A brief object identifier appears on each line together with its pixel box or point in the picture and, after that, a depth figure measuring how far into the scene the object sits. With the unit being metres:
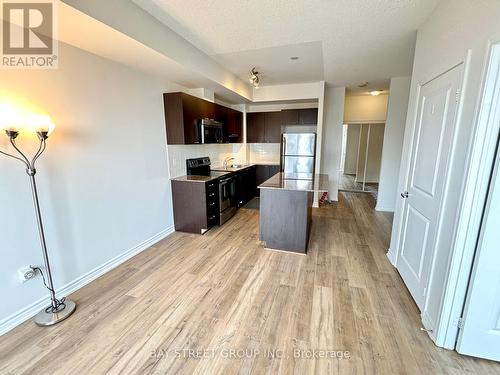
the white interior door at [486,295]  1.42
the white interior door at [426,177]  1.81
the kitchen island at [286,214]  3.02
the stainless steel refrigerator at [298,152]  5.10
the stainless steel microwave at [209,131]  3.85
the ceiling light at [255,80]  3.36
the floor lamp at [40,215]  1.77
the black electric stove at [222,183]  4.11
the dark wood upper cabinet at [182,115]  3.40
